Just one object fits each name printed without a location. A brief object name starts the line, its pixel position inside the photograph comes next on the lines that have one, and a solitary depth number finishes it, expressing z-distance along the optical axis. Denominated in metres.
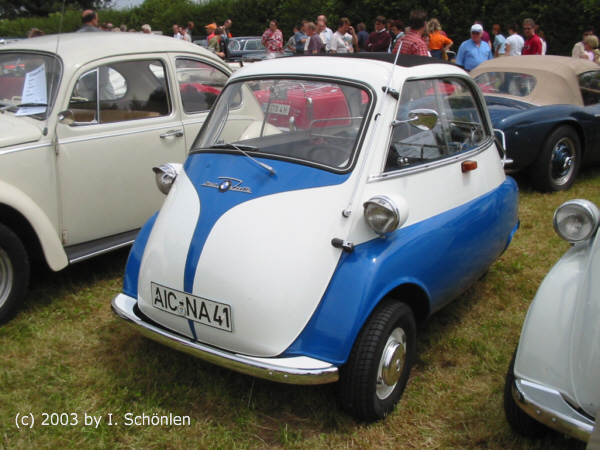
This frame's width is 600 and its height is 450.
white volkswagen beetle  3.87
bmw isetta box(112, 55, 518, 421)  2.73
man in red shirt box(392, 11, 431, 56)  6.57
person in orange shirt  10.51
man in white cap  9.86
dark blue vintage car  6.24
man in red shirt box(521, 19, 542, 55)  11.08
